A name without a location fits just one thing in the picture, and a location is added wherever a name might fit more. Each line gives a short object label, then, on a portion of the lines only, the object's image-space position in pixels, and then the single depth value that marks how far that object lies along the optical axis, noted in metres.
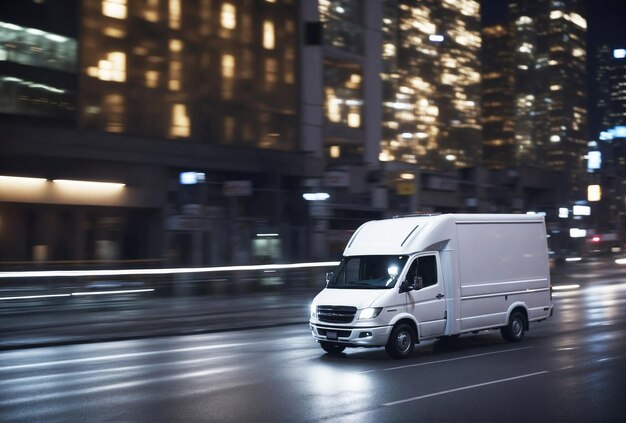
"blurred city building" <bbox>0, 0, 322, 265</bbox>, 35.72
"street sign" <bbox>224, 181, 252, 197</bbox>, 34.81
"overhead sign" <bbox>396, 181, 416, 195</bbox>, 40.28
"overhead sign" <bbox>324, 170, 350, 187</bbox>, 39.56
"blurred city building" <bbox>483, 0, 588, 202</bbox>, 189.25
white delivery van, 14.16
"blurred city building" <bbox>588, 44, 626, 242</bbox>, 81.94
